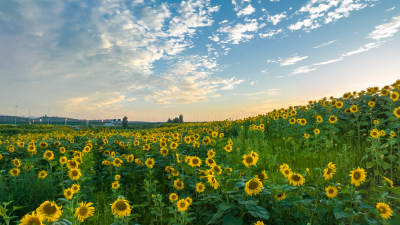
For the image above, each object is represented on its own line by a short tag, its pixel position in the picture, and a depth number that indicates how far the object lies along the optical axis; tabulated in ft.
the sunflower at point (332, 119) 21.94
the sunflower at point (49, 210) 7.31
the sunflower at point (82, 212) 8.93
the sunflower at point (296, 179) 9.16
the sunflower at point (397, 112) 16.01
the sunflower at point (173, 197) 10.42
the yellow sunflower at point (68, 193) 10.31
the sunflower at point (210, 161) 12.12
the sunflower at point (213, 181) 9.33
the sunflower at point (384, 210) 7.89
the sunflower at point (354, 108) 21.76
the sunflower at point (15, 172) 15.61
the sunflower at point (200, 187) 10.72
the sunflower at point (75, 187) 11.28
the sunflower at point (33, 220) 6.52
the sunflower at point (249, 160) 10.36
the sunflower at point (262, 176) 9.91
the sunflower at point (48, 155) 17.51
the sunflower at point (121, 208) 8.54
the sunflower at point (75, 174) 13.25
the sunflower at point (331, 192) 8.71
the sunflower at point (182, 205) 8.80
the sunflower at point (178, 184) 12.82
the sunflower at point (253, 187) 8.45
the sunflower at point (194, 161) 12.46
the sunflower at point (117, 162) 17.10
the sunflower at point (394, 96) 19.84
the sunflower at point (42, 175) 15.88
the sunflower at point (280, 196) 9.16
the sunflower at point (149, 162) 15.35
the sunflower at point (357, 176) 8.99
